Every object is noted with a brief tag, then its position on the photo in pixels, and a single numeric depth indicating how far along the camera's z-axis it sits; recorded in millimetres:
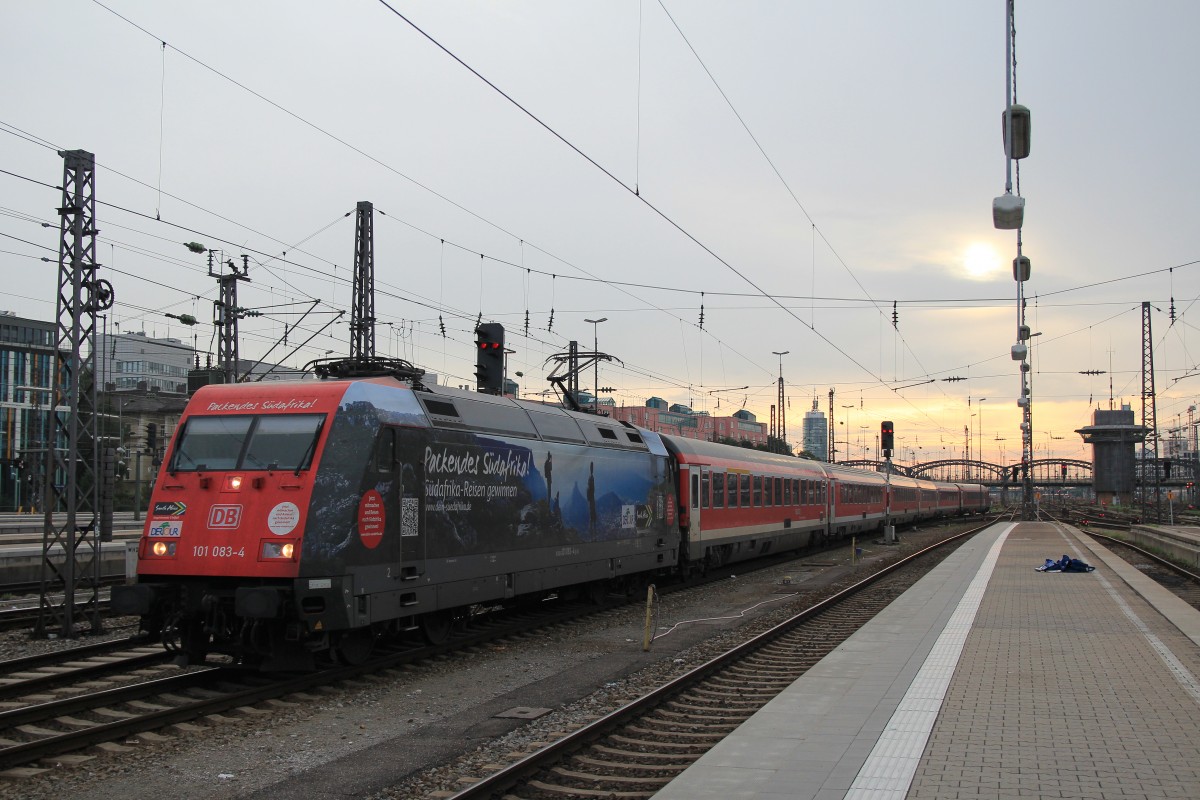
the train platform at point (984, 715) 6602
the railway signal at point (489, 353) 18281
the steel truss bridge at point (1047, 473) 86312
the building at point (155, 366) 95812
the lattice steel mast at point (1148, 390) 39812
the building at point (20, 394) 68562
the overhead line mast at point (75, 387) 13805
